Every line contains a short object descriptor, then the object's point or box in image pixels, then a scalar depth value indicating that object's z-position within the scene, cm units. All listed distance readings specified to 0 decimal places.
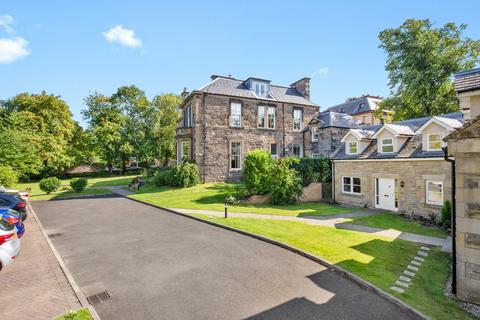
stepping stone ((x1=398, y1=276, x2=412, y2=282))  711
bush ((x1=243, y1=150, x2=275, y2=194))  1967
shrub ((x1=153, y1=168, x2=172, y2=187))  2711
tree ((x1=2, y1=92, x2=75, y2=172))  3953
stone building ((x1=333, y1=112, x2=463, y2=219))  1411
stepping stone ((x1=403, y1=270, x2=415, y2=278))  746
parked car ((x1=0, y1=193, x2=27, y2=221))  1224
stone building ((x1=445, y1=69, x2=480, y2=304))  627
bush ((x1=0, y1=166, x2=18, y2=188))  1852
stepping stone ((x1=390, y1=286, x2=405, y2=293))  646
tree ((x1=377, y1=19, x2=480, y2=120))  2500
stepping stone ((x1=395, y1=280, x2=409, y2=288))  679
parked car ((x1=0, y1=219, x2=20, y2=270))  690
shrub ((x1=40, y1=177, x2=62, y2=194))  2588
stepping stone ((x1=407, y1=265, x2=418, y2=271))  786
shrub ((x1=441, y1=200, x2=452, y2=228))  1265
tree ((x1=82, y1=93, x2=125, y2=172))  4281
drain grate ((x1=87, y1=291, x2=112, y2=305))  600
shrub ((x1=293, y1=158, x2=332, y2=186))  2131
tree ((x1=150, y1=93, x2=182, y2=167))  4334
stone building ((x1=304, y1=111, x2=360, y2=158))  2775
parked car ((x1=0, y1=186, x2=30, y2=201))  1589
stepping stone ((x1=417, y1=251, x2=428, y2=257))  902
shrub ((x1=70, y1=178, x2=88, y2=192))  2638
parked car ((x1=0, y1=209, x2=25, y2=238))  982
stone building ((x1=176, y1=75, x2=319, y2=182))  2612
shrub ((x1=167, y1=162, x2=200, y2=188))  2488
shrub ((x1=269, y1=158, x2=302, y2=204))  1920
